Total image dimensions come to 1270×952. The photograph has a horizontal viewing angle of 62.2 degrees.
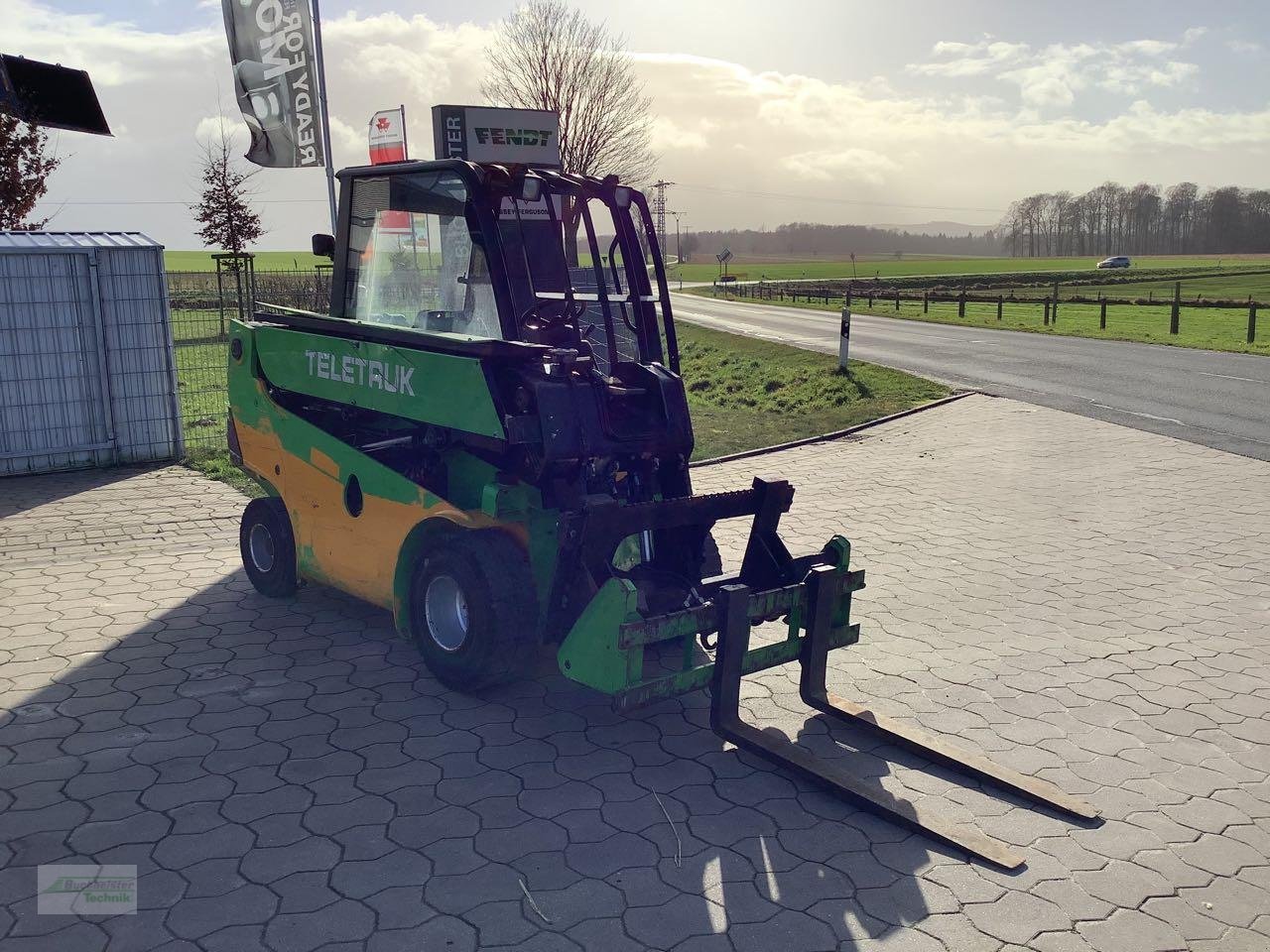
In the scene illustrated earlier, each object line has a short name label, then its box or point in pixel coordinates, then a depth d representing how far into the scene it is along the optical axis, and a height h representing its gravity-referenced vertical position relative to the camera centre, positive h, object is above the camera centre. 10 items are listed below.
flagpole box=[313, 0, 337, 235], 12.33 +2.23
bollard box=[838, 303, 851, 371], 16.87 -1.05
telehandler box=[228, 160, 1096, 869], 4.75 -0.98
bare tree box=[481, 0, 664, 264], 38.34 +6.43
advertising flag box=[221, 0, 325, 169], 12.34 +2.42
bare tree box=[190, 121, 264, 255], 33.41 +2.23
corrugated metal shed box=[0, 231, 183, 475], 10.53 -0.69
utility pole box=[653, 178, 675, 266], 83.31 +6.30
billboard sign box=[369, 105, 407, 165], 9.00 +1.34
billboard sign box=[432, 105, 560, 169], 8.74 +1.29
